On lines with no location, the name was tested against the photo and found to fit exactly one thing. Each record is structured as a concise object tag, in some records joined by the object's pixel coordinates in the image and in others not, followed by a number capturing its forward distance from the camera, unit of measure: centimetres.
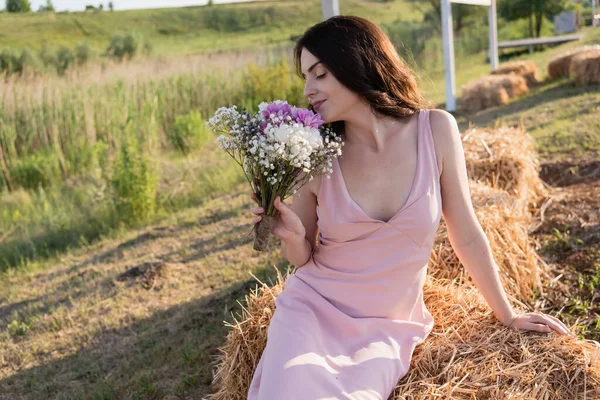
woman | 214
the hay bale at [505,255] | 326
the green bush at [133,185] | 599
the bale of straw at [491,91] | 944
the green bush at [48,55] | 2436
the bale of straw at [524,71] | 1070
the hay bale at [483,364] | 199
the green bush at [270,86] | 946
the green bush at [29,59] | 2064
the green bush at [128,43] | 3350
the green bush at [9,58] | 1991
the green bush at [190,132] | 828
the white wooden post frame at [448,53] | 939
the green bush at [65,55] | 2434
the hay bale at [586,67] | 889
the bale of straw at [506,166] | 454
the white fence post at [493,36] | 1205
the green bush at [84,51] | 2616
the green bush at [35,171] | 775
